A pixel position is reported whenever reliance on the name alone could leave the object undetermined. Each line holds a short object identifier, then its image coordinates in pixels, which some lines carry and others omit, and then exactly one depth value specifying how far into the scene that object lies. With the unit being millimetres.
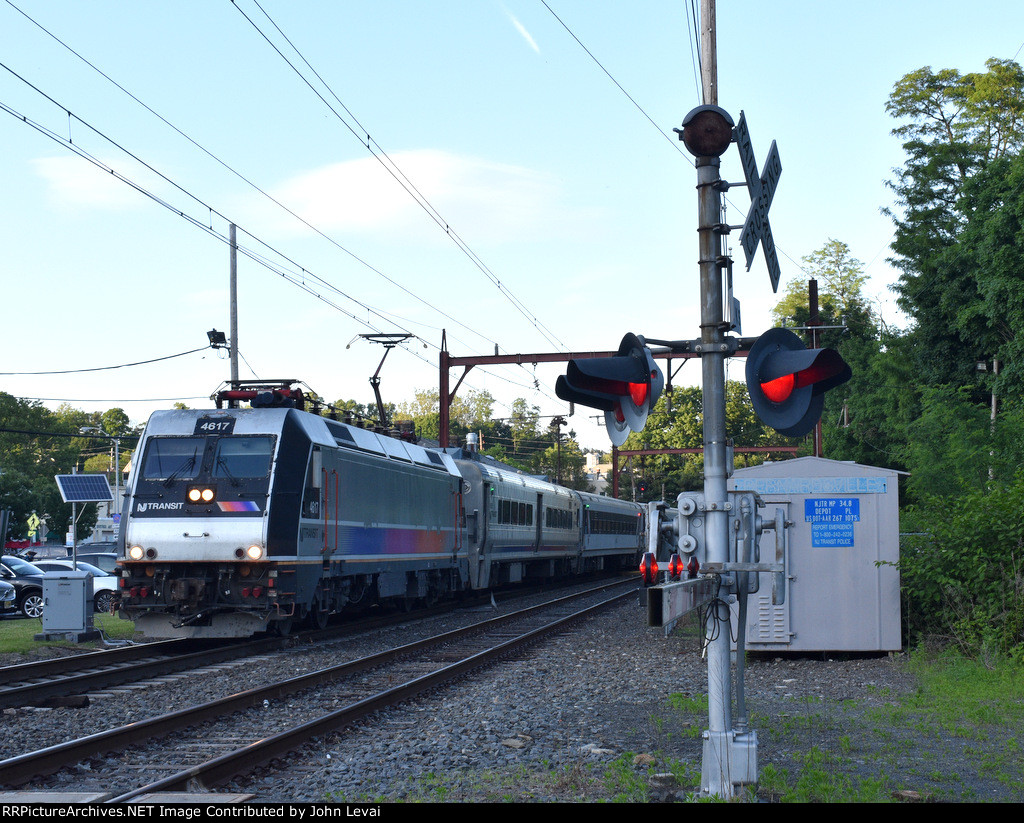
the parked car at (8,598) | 21641
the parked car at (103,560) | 29984
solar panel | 21300
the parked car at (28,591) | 22312
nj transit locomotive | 15148
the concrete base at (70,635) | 16609
